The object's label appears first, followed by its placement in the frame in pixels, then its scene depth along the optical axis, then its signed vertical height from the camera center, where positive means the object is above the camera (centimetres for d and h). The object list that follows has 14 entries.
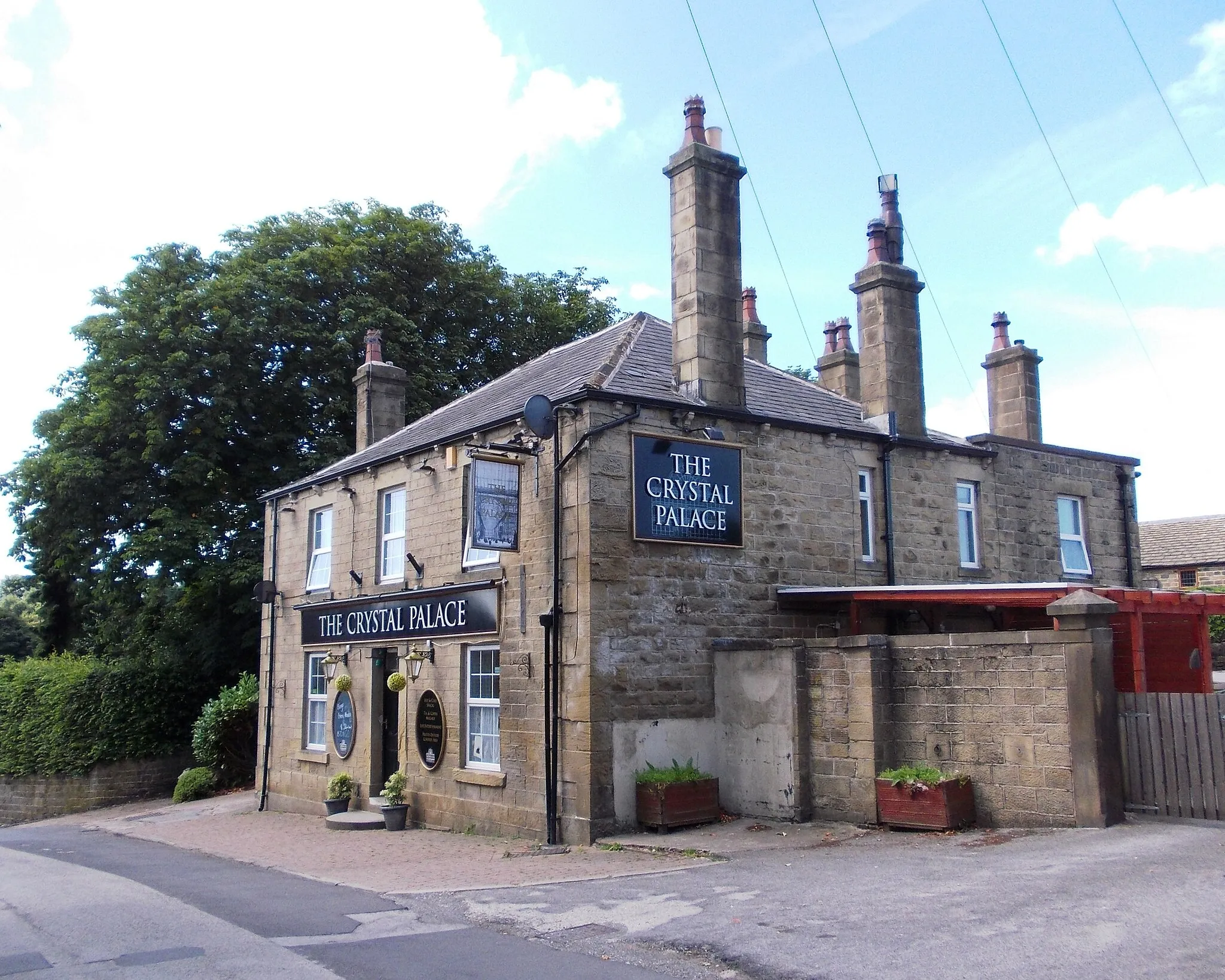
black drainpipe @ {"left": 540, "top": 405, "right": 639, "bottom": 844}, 1347 -29
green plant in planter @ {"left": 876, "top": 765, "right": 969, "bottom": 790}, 1166 -140
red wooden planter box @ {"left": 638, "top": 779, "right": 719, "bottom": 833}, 1303 -185
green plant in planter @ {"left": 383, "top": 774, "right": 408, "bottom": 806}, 1636 -202
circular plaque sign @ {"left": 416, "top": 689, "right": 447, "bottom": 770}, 1591 -111
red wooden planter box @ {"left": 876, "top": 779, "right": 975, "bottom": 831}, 1148 -169
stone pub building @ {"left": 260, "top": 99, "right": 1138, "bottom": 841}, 1259 +119
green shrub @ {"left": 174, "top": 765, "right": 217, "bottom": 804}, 2398 -280
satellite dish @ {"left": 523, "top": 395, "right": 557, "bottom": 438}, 1388 +301
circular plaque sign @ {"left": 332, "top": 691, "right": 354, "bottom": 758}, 1845 -115
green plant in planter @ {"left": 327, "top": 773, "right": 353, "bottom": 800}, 1762 -212
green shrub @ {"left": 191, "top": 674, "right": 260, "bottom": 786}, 2455 -175
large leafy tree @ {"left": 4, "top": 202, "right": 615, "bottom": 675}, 2555 +623
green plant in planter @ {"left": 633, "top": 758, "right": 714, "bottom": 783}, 1323 -151
